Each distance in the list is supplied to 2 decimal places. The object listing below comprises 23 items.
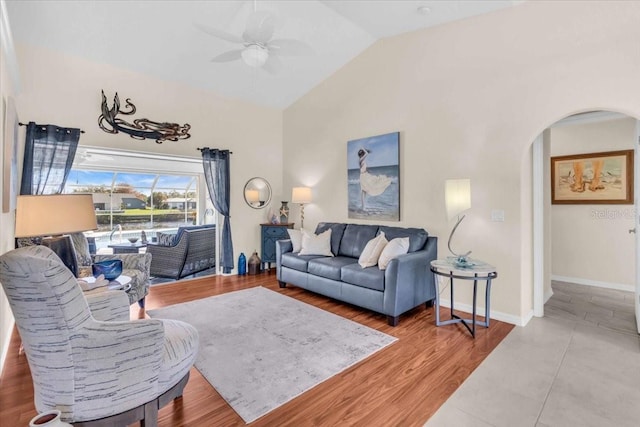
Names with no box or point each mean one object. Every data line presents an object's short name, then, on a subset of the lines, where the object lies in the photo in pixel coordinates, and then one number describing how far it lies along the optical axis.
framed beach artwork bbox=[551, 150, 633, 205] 4.45
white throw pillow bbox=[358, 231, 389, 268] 3.73
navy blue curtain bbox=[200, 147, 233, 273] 5.10
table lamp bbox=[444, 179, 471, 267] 3.31
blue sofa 3.29
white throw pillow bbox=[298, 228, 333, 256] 4.56
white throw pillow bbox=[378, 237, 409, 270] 3.49
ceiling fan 2.54
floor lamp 5.35
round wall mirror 5.66
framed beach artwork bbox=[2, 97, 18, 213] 2.43
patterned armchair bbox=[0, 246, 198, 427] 1.37
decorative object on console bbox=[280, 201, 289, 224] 5.92
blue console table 5.64
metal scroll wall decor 4.13
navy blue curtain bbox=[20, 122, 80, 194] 3.49
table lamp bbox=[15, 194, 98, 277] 2.11
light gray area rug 2.17
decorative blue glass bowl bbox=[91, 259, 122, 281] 2.65
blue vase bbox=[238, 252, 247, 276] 5.48
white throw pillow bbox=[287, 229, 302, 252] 4.74
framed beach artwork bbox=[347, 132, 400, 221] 4.35
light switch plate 3.42
